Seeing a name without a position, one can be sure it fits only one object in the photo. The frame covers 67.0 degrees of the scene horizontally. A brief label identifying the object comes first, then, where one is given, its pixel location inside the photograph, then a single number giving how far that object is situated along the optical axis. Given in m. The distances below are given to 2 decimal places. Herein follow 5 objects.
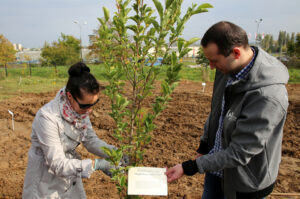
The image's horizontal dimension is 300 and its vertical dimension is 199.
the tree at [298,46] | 19.95
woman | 1.65
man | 1.33
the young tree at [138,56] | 1.46
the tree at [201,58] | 14.75
